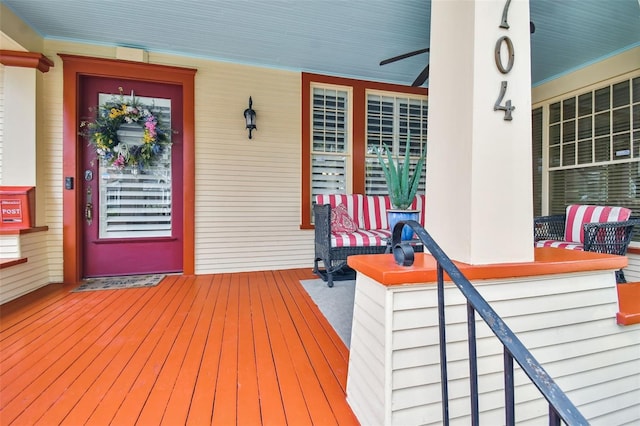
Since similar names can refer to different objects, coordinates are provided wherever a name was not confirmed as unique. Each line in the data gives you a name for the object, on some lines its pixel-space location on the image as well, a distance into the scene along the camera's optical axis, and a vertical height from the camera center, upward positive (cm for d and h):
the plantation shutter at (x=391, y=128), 433 +123
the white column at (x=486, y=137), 110 +28
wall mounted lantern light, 366 +117
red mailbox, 286 +3
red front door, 341 +14
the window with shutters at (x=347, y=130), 402 +115
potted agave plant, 205 +15
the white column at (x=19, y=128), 294 +83
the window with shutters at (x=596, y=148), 336 +78
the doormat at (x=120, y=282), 307 -79
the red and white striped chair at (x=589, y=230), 266 -21
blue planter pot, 189 -3
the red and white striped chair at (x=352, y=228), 323 -23
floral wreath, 329 +87
